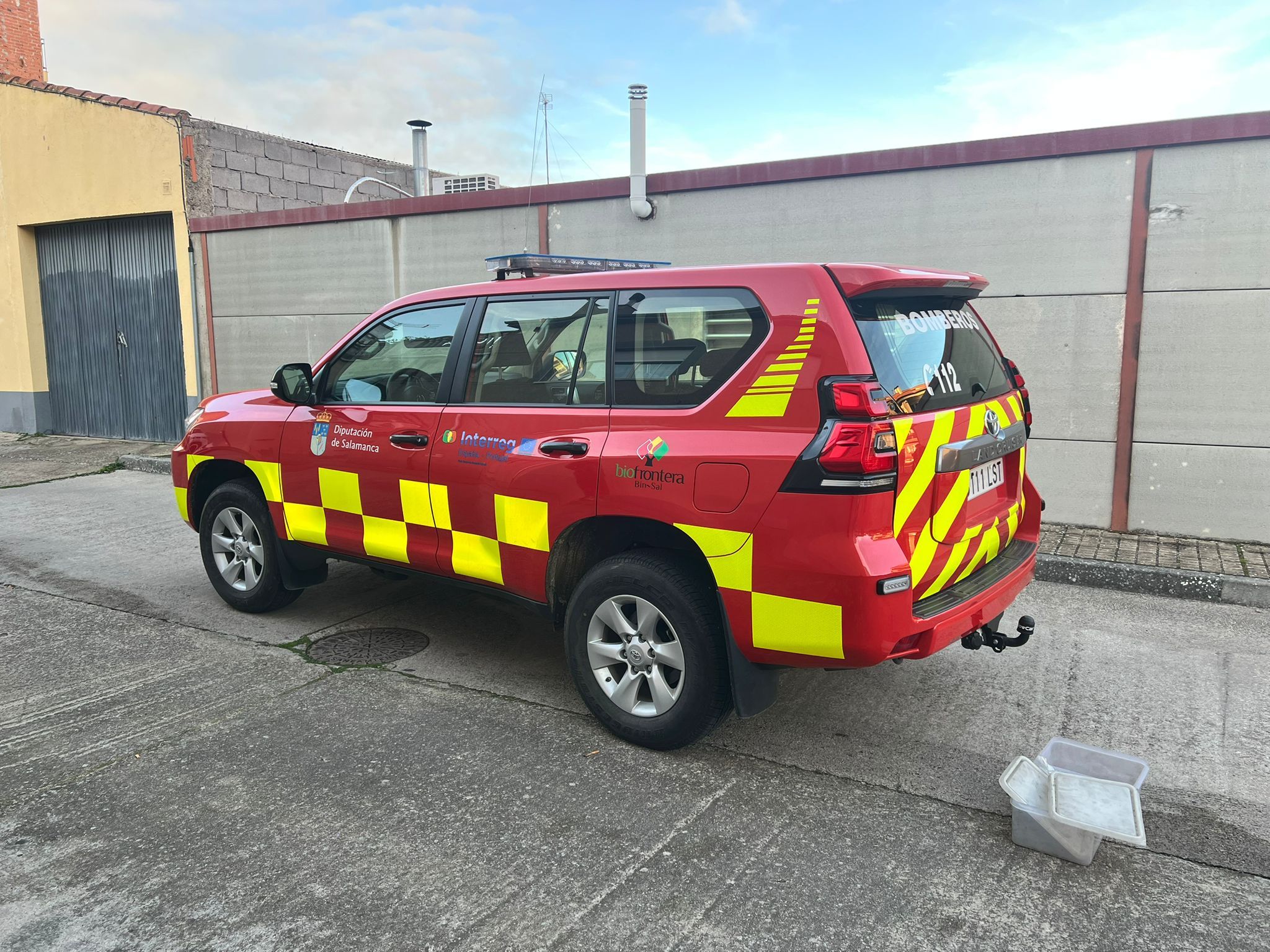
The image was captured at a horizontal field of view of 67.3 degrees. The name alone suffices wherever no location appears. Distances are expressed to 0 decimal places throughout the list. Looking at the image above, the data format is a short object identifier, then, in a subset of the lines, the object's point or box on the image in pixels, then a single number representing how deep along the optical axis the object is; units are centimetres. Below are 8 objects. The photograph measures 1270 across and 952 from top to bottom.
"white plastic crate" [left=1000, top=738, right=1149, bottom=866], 289
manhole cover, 468
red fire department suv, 312
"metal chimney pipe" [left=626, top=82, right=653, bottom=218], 825
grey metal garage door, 1238
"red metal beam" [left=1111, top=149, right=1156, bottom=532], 660
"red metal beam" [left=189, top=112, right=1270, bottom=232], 639
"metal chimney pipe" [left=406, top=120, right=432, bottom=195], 1376
